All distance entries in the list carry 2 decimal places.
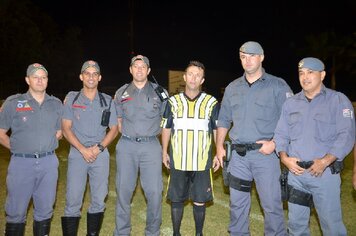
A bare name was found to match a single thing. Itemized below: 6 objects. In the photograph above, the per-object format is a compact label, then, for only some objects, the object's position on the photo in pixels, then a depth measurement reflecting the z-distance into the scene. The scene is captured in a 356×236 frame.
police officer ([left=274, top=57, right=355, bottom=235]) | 4.14
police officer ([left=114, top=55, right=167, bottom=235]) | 5.10
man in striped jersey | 5.12
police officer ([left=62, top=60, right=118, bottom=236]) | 5.05
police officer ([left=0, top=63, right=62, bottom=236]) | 4.71
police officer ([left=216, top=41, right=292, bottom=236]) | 4.77
